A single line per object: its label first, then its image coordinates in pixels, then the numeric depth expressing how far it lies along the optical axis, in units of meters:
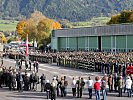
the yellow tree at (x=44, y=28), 119.56
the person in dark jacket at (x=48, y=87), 24.84
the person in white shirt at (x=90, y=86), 25.00
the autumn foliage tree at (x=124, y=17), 113.62
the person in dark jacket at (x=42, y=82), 28.40
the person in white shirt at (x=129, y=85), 25.28
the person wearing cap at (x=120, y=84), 25.78
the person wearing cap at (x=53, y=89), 24.23
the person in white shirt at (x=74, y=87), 25.91
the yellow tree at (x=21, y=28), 147.50
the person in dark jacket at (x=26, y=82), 29.11
